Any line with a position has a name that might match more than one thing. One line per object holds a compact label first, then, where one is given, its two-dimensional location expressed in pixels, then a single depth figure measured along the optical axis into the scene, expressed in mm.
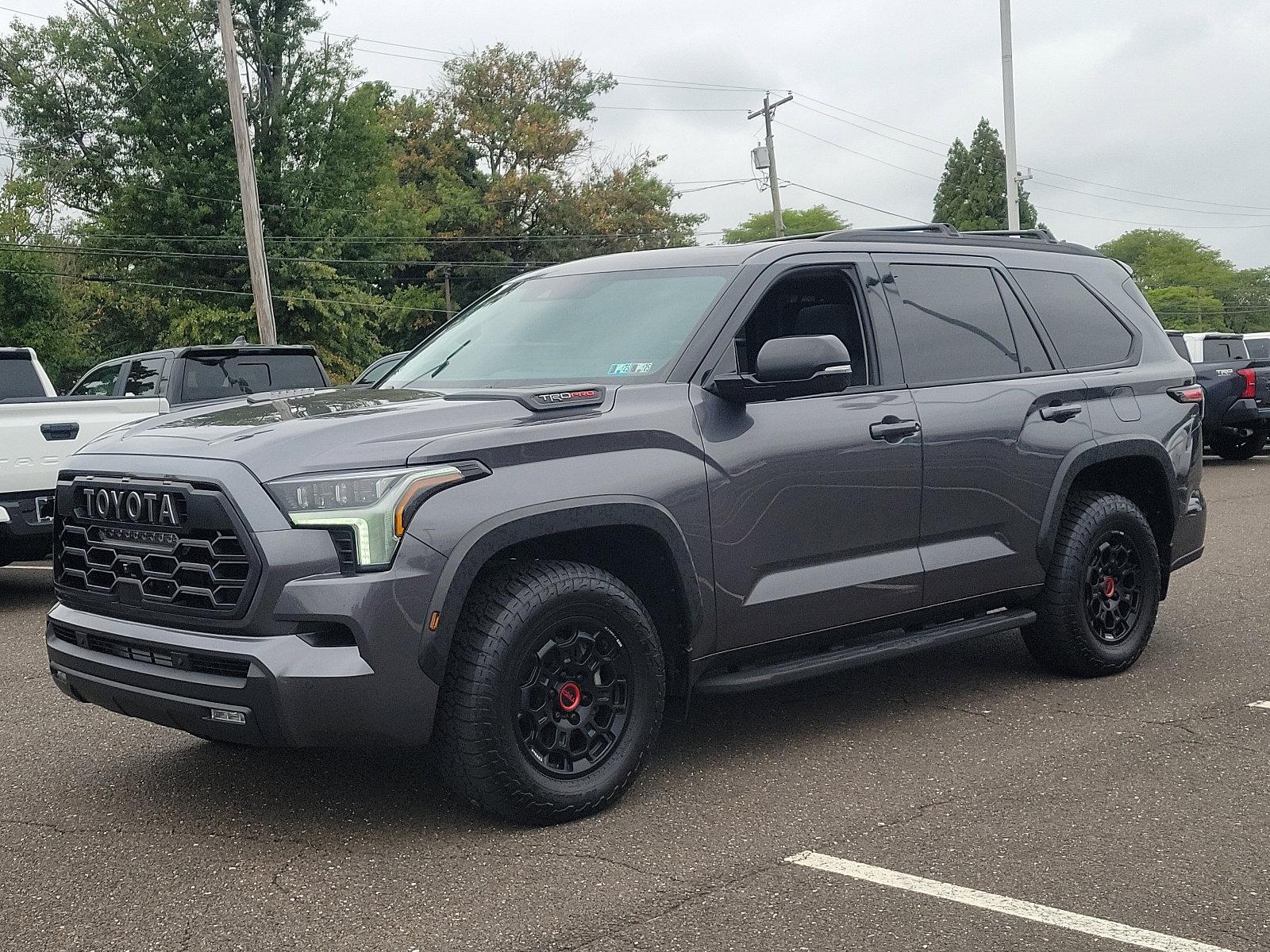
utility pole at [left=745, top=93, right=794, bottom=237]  50094
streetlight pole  26172
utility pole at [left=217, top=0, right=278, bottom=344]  21703
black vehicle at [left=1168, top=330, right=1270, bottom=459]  17891
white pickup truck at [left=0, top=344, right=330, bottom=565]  8609
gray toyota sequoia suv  3811
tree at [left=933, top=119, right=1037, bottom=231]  86000
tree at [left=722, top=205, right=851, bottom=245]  97069
